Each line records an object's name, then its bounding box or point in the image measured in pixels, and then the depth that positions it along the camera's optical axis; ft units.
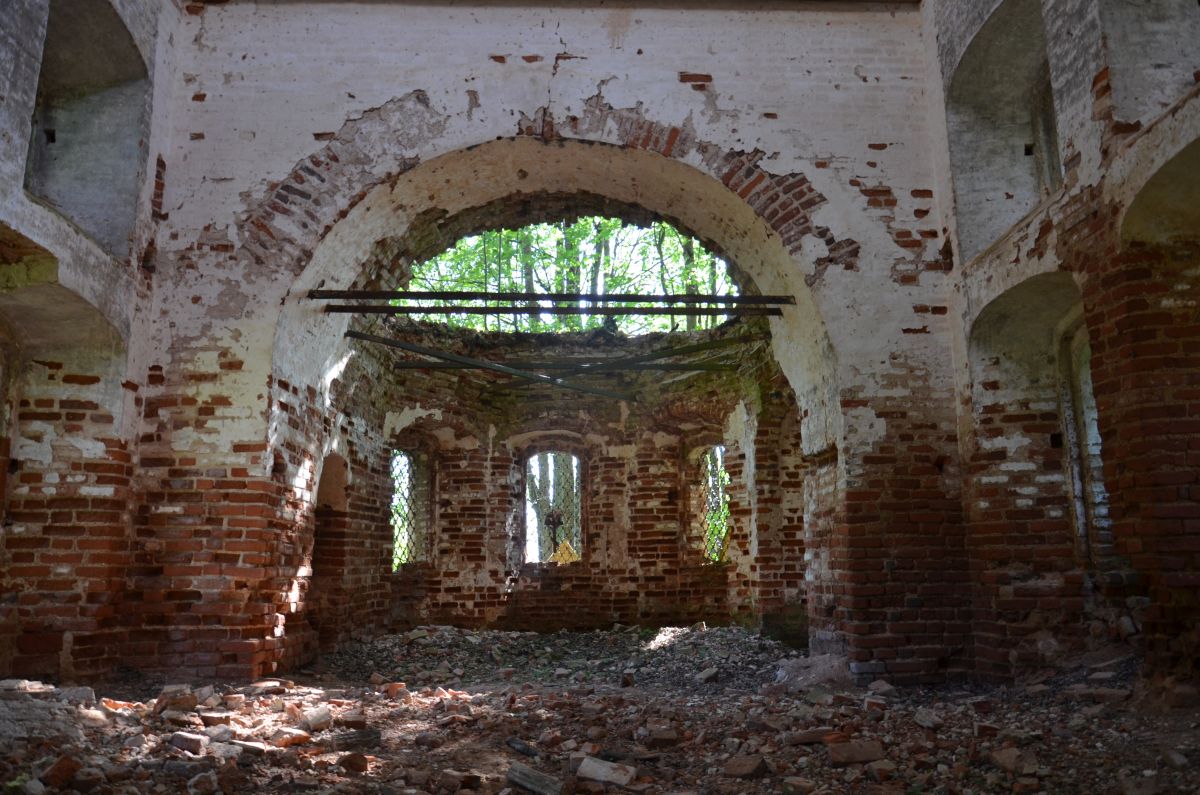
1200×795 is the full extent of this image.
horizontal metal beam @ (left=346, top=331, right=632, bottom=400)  28.69
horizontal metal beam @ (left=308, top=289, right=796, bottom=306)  24.03
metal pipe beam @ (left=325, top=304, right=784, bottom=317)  25.46
